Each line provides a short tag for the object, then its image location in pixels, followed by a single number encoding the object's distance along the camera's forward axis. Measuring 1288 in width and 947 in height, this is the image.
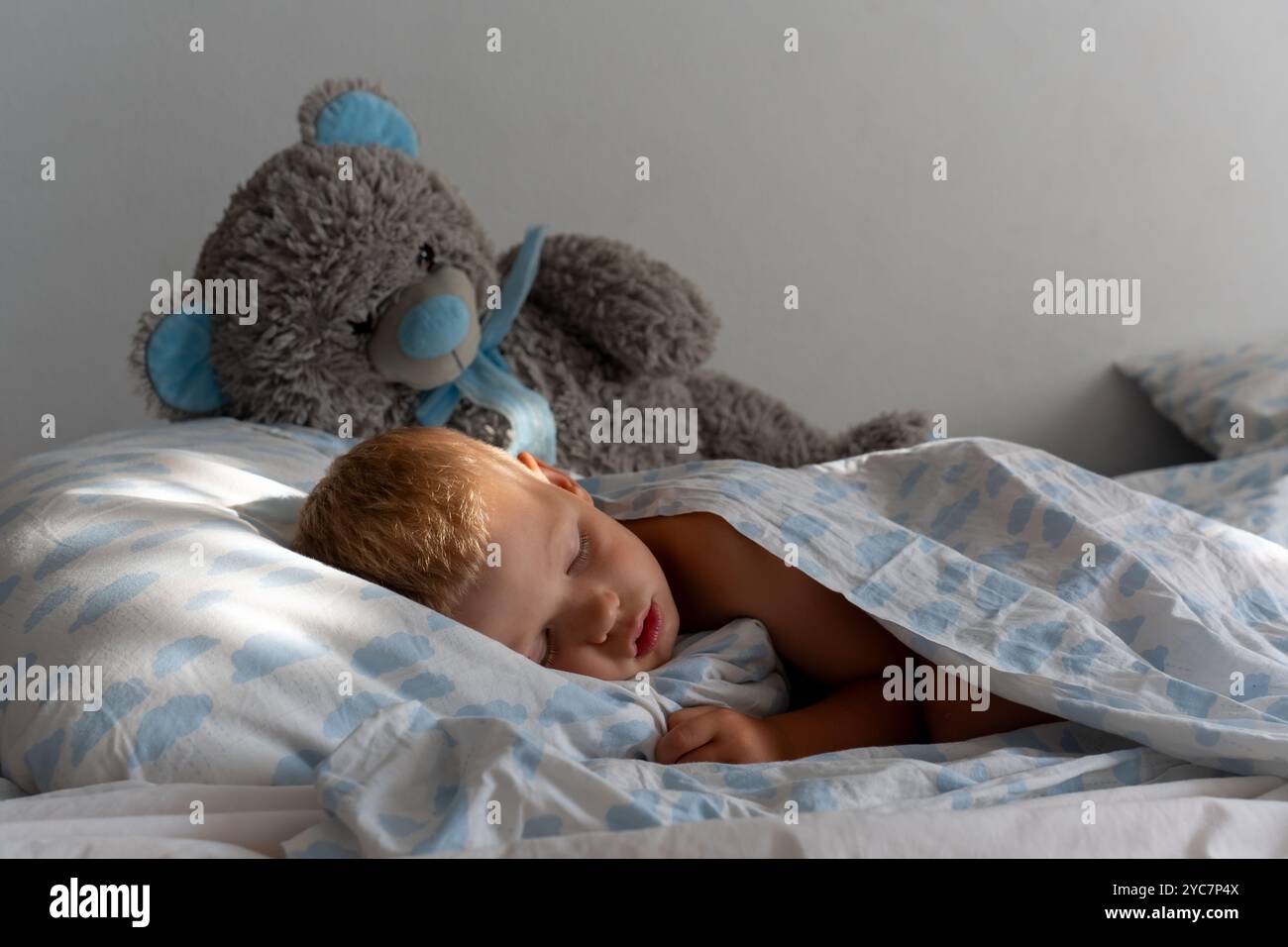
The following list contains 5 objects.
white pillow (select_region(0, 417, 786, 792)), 0.76
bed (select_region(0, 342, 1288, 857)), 0.65
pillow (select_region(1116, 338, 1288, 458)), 1.62
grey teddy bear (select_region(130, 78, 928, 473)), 1.29
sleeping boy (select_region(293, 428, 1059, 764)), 0.88
